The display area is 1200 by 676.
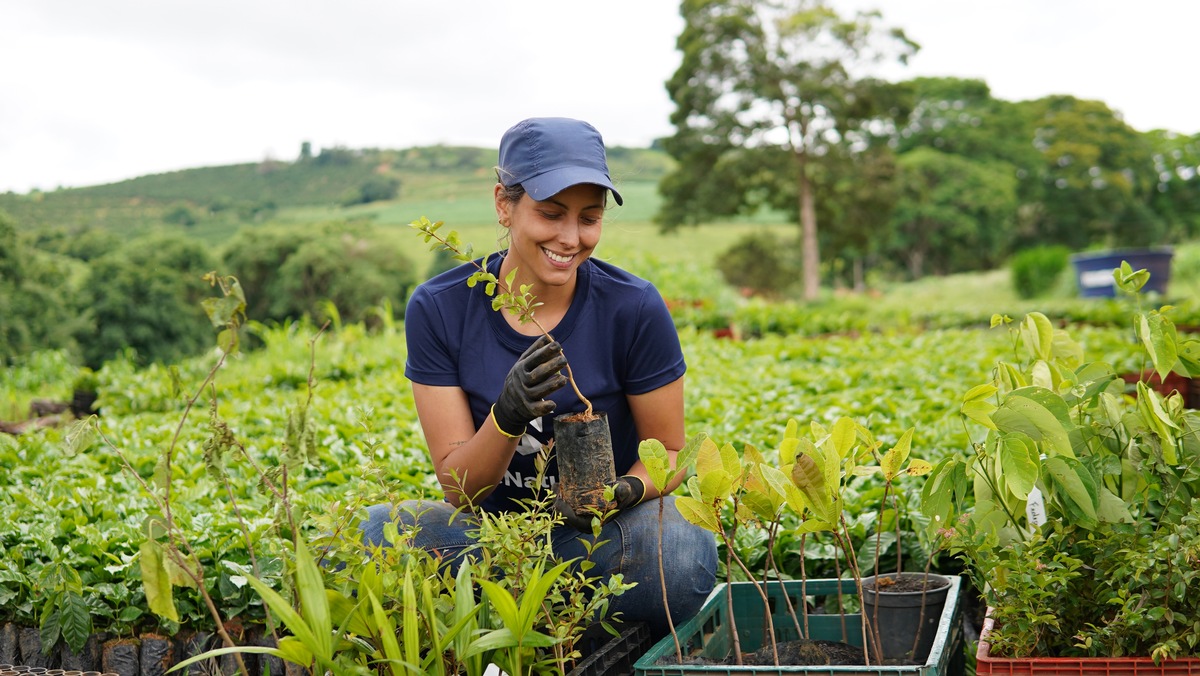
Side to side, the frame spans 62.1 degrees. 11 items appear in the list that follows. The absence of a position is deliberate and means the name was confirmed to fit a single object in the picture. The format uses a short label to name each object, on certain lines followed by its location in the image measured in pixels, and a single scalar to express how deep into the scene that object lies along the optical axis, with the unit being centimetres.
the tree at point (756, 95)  2150
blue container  1666
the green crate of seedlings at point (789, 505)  158
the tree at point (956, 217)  3641
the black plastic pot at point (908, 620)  196
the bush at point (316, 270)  2362
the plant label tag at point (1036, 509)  180
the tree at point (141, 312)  2045
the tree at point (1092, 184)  3700
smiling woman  199
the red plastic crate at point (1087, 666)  146
